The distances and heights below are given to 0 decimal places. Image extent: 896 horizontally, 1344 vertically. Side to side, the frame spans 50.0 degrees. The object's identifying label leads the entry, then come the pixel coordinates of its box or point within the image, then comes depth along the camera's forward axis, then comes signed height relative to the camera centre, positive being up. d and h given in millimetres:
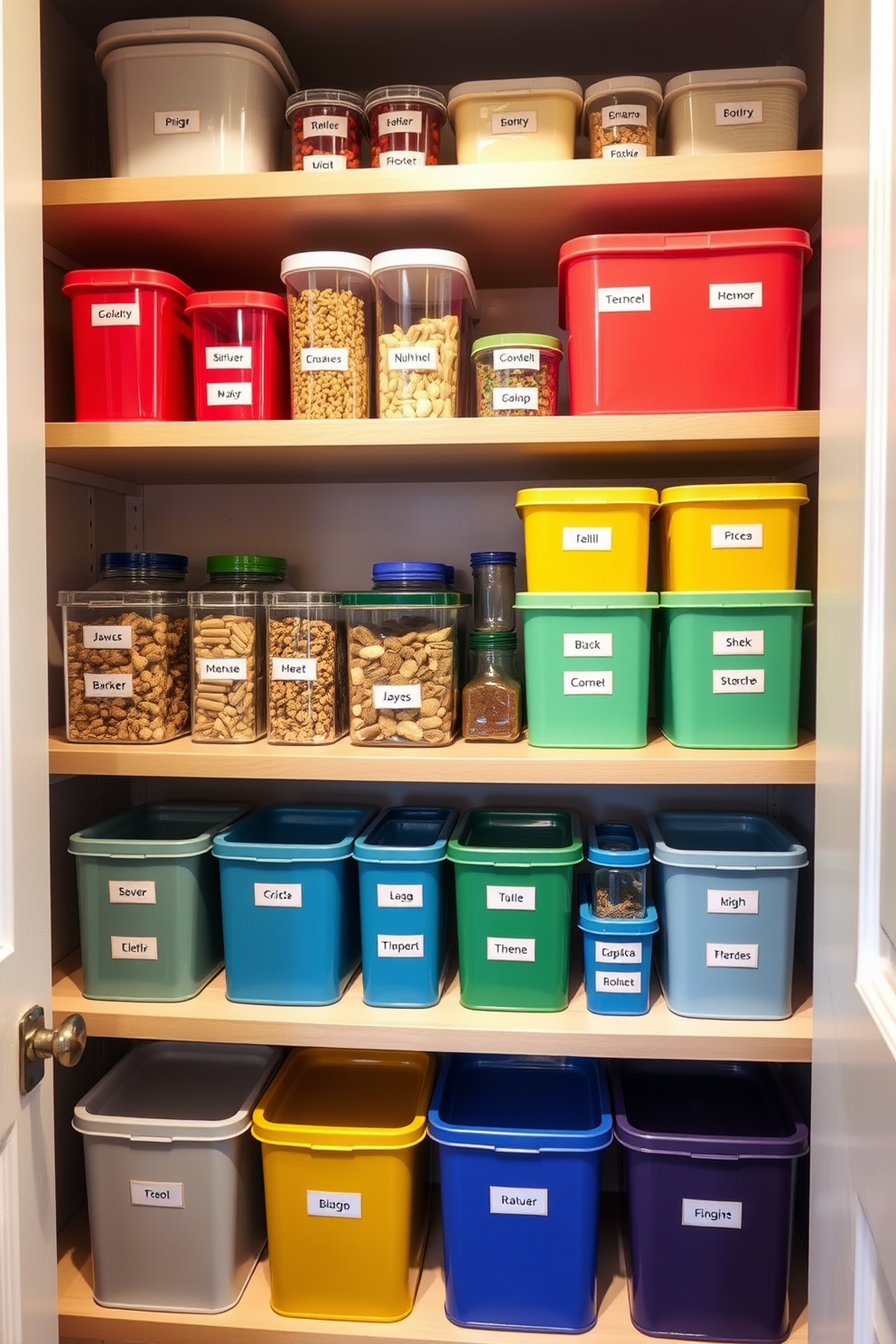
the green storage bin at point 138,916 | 1480 -457
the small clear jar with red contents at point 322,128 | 1436 +735
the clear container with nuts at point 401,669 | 1436 -77
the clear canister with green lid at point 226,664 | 1487 -69
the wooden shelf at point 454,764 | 1336 -208
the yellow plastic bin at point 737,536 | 1366 +115
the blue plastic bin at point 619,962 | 1406 -508
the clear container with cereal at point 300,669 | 1477 -78
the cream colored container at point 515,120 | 1391 +727
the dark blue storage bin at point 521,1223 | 1403 -893
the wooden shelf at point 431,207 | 1328 +602
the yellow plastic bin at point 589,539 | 1394 +114
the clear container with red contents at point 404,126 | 1417 +731
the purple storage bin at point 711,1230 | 1393 -897
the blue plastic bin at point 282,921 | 1464 -462
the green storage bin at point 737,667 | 1370 -73
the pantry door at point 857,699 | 755 -72
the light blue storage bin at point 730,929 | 1388 -456
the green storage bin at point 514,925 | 1421 -457
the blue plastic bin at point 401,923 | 1450 -461
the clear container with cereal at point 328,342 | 1415 +408
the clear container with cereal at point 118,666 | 1480 -70
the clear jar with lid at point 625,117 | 1389 +728
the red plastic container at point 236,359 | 1447 +393
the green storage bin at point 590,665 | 1396 -70
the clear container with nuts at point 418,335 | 1401 +416
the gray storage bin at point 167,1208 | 1451 -894
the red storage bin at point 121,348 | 1436 +408
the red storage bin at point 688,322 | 1347 +417
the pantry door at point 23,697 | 927 -76
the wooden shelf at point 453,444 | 1336 +256
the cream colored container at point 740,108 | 1357 +723
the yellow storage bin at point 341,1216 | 1432 -896
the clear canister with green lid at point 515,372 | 1405 +361
